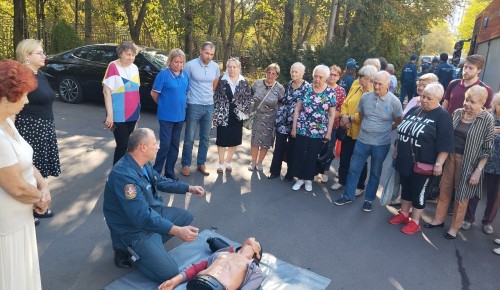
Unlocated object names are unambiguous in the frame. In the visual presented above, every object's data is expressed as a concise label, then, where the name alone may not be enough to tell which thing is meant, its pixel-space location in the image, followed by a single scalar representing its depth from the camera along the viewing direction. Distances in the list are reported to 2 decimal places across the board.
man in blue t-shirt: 5.67
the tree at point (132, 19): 15.38
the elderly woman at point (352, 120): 5.26
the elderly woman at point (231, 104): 5.80
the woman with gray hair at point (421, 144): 4.22
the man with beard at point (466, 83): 5.04
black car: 9.59
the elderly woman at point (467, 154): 4.25
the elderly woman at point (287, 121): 5.66
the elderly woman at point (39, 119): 3.94
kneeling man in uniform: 3.20
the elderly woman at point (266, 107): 5.88
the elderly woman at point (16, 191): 2.26
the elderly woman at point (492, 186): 4.54
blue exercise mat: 3.34
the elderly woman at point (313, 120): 5.38
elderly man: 4.86
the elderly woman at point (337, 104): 5.78
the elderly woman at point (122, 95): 4.90
